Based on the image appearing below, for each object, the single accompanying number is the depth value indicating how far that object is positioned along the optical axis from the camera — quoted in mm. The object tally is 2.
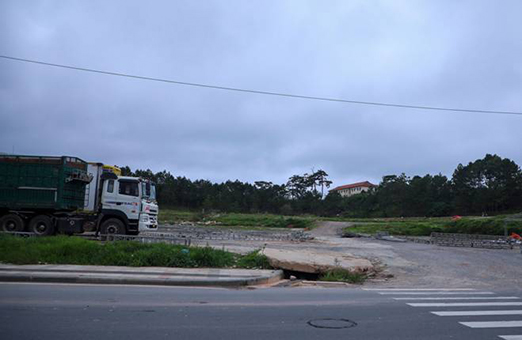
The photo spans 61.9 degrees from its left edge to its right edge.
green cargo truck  20531
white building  157500
